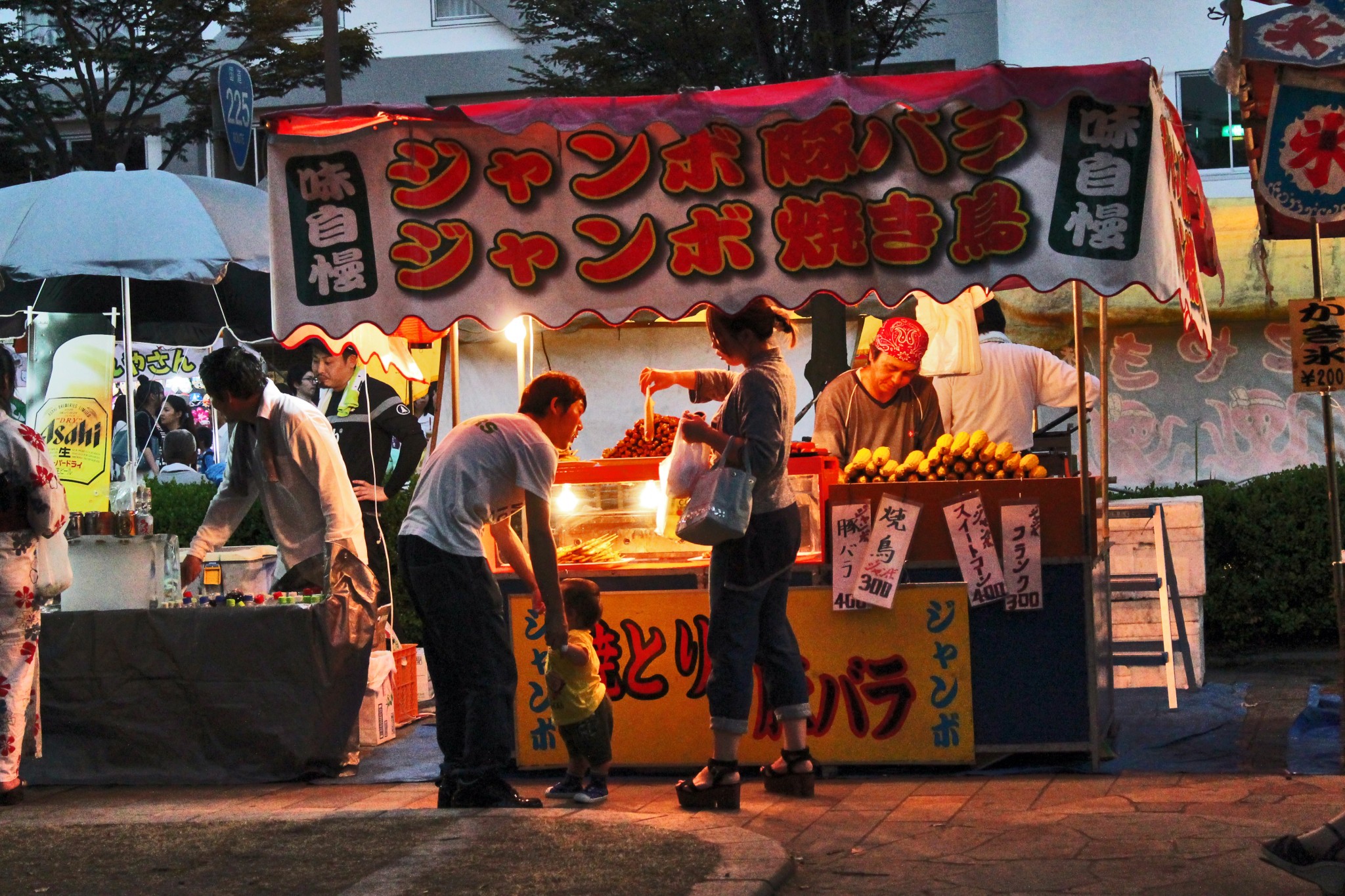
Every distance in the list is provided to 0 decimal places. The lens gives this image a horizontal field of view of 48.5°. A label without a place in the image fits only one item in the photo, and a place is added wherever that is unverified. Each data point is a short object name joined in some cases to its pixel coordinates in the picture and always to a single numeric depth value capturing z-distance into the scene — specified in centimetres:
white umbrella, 861
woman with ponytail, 586
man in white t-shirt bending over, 571
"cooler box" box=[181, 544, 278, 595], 894
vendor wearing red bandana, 766
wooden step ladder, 830
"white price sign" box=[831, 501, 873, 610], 645
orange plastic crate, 830
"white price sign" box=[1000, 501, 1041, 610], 632
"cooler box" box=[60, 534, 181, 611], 709
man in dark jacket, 911
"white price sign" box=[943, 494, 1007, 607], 637
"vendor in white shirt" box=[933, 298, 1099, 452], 856
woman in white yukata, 648
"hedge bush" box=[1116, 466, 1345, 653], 1002
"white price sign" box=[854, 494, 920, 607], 638
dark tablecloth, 689
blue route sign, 1260
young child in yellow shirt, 600
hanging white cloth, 775
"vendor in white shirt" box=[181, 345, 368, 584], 674
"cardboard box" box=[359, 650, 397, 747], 768
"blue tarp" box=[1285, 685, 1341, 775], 636
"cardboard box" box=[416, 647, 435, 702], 900
